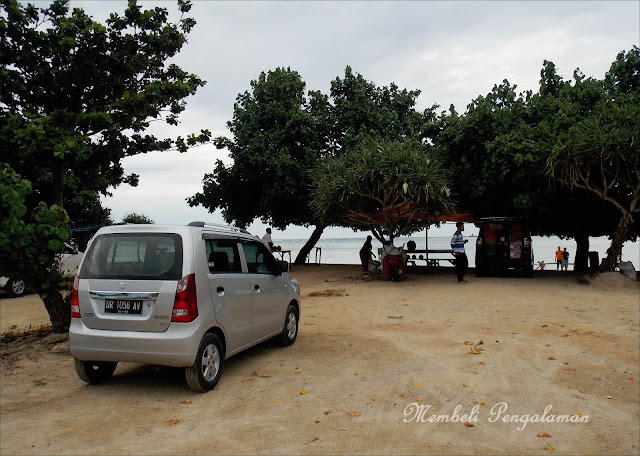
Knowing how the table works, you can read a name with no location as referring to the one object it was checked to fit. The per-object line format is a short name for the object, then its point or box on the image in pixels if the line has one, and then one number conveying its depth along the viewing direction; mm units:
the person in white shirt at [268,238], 20622
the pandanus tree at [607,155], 13148
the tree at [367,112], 22156
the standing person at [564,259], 28328
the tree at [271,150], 21062
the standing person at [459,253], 15062
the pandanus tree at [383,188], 15188
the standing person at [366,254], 19797
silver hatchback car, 5031
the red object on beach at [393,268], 16219
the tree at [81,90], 8367
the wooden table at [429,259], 19016
